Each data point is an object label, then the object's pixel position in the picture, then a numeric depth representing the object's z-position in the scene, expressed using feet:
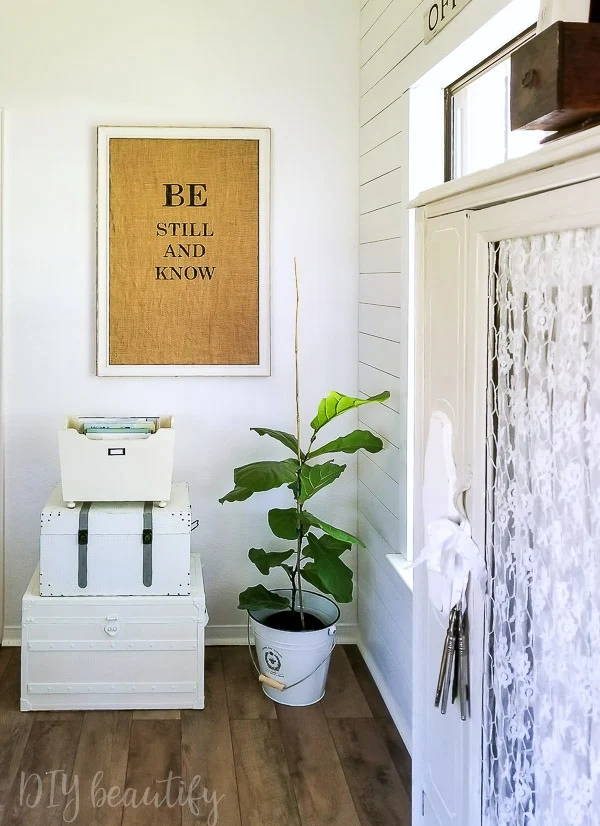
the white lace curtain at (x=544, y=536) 3.26
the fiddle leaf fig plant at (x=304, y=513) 9.90
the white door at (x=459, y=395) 4.00
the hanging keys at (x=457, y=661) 4.27
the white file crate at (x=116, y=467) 10.00
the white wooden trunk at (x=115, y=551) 9.95
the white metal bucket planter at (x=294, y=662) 10.05
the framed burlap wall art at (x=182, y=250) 11.34
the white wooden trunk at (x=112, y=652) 9.93
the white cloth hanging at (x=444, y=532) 4.17
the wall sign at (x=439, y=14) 7.52
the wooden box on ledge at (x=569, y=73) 3.32
